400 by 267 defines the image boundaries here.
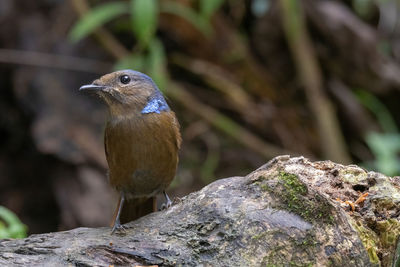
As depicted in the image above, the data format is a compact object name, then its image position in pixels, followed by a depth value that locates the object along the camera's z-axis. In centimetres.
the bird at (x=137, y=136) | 713
